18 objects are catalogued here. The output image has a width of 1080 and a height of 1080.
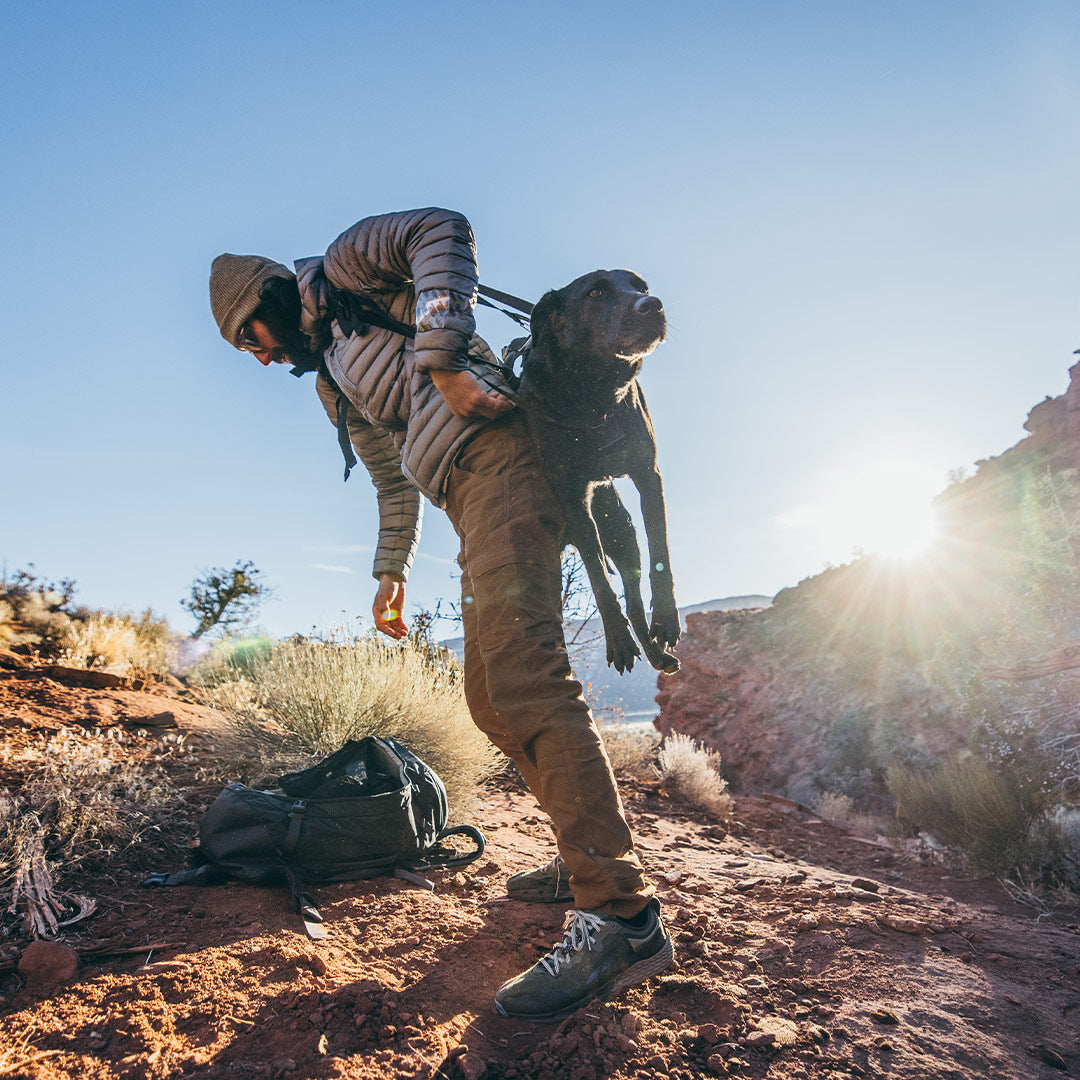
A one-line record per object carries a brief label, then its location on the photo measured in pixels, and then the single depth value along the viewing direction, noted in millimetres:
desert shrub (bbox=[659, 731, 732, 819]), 4648
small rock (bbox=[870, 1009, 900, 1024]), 1298
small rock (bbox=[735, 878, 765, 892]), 2381
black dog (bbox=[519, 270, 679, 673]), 1496
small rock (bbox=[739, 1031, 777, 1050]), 1196
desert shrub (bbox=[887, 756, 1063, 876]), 3346
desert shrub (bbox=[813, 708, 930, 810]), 6363
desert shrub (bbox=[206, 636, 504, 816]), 3490
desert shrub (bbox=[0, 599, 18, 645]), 5387
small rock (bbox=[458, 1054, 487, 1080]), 1058
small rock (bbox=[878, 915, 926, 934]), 1913
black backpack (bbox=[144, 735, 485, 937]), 1922
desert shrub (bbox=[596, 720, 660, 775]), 5535
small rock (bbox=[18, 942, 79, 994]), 1252
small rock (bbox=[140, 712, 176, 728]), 3621
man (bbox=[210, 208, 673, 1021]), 1327
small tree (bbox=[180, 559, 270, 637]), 13891
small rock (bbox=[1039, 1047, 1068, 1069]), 1189
